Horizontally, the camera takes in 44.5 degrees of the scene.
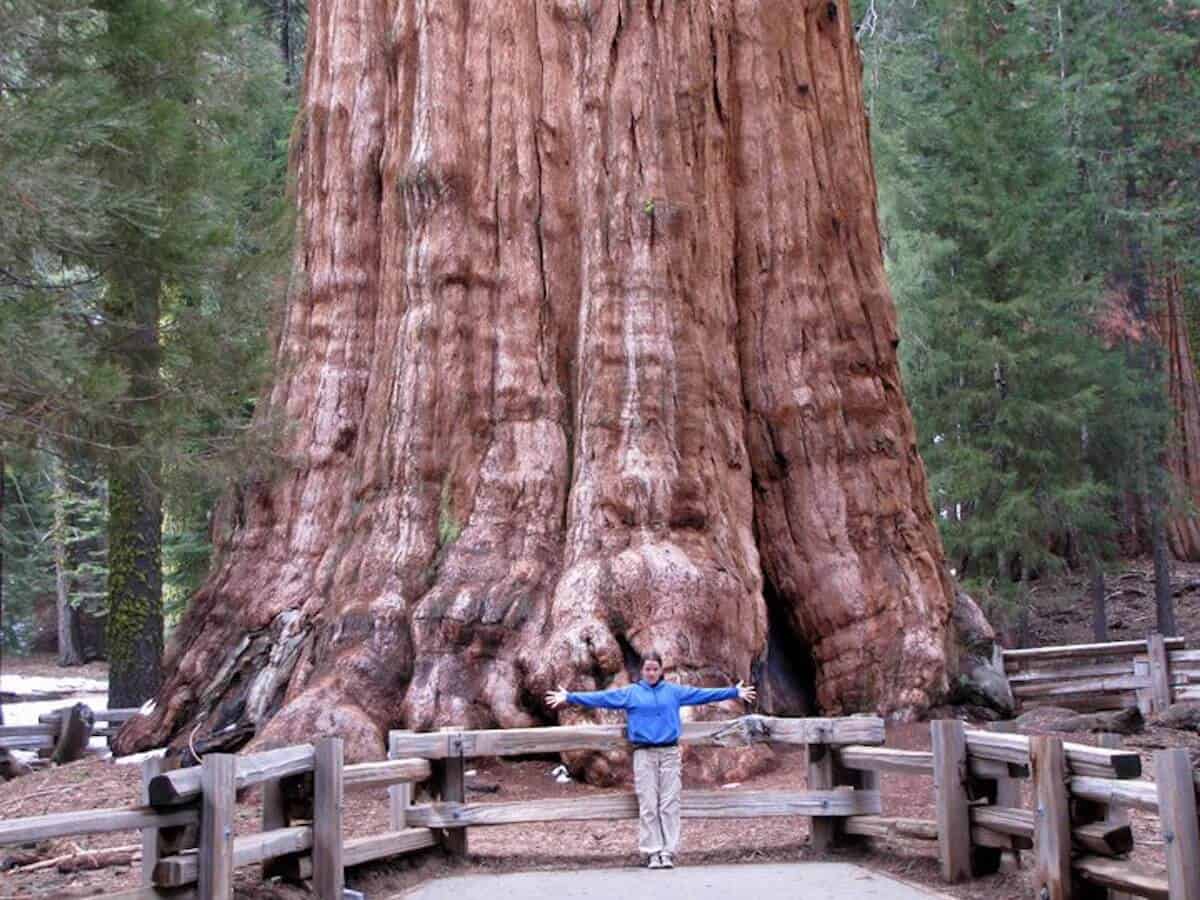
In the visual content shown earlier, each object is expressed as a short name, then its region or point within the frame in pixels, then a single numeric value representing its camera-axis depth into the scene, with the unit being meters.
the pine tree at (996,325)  23.67
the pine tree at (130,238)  11.66
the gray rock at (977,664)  14.41
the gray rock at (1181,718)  15.11
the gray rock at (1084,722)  14.11
